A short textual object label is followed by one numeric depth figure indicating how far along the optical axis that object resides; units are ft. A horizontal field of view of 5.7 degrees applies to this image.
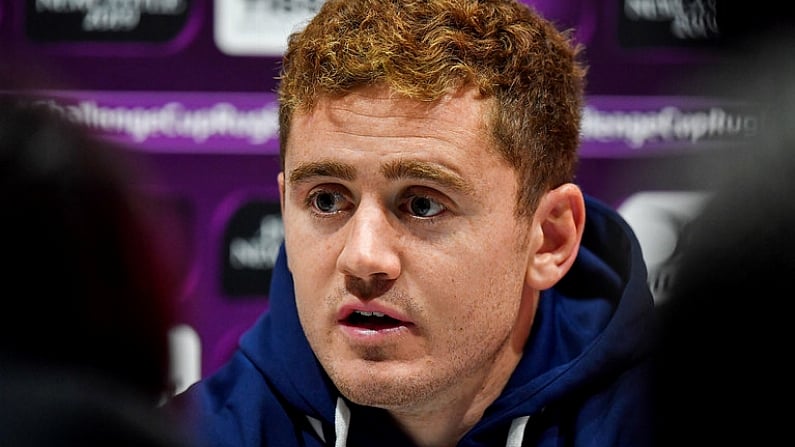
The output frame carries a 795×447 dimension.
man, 15.61
